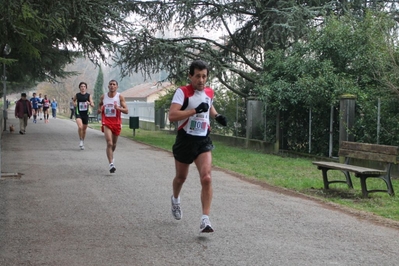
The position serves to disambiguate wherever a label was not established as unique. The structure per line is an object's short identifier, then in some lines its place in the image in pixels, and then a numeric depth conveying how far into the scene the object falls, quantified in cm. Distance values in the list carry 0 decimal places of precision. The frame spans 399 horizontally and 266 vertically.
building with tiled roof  7838
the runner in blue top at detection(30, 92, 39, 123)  3949
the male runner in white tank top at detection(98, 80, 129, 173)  1235
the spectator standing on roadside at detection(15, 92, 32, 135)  2555
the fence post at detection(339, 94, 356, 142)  1513
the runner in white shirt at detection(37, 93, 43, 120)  4181
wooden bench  957
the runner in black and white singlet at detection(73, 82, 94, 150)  1716
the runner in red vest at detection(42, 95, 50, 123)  4169
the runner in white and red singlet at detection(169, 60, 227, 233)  671
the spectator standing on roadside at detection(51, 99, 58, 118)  5241
